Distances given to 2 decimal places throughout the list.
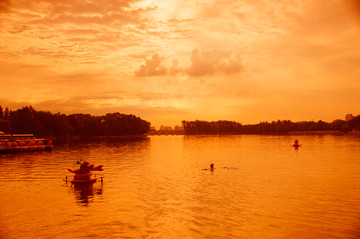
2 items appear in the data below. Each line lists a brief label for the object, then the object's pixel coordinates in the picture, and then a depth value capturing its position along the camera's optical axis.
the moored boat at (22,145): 96.76
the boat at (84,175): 39.19
